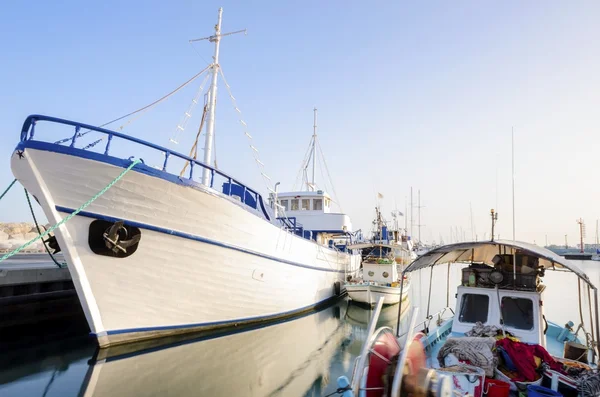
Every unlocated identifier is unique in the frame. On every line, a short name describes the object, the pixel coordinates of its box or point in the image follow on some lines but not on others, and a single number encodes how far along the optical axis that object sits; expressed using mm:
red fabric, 4871
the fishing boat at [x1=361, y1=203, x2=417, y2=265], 23644
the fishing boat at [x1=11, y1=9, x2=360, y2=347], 7008
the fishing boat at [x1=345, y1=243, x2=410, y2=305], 15477
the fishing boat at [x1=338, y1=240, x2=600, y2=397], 3859
